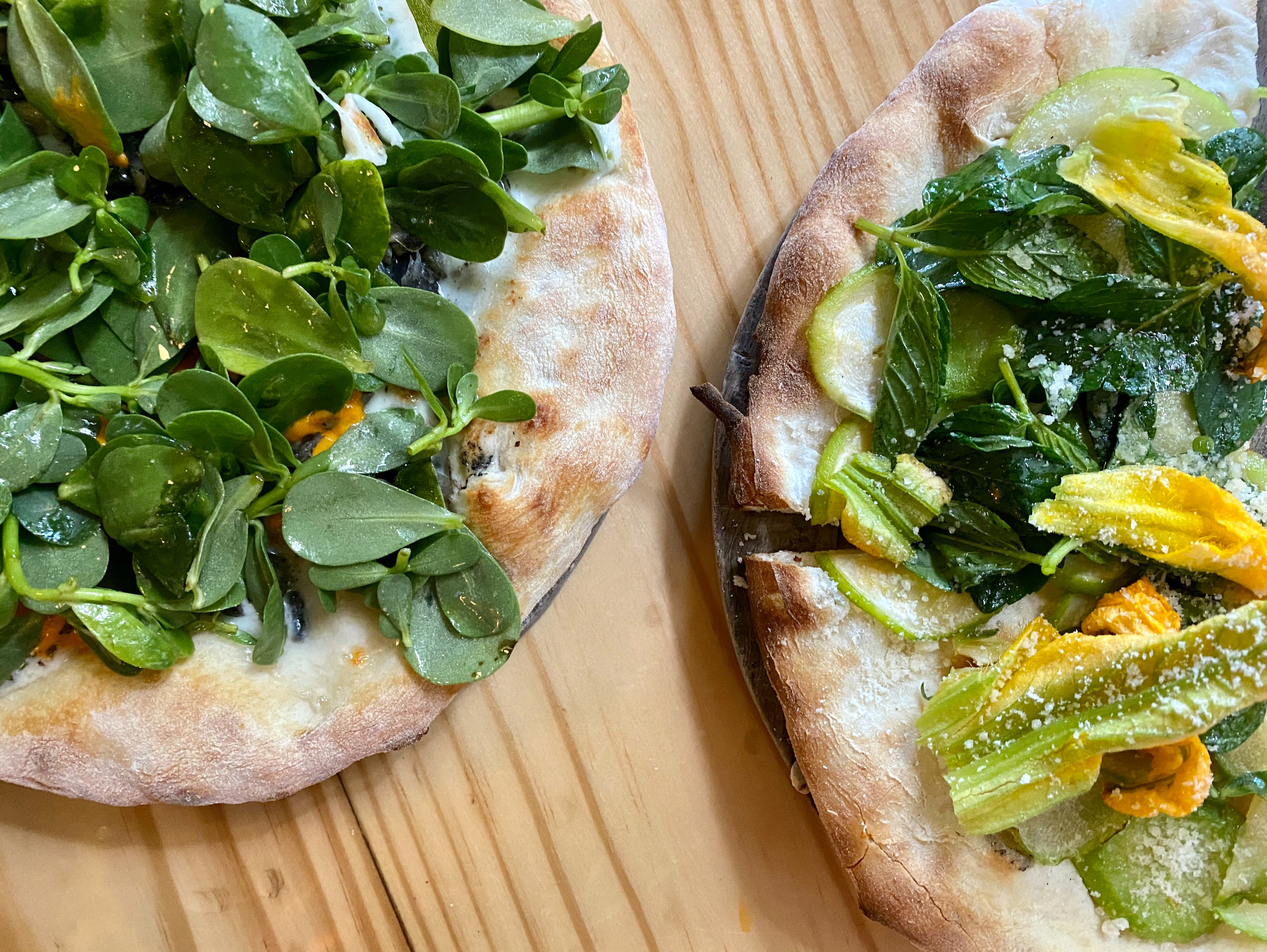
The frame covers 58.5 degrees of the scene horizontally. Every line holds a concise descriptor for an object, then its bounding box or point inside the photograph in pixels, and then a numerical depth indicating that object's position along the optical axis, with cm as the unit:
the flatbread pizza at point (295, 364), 25
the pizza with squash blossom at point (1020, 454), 29
